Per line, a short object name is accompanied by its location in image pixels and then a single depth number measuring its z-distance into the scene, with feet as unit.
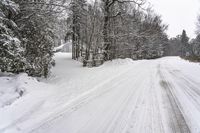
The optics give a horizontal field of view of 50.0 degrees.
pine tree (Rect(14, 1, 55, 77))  28.45
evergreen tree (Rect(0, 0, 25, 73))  23.11
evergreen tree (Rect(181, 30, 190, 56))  289.33
